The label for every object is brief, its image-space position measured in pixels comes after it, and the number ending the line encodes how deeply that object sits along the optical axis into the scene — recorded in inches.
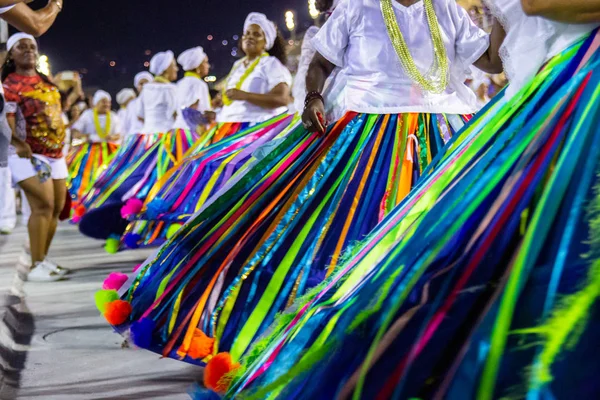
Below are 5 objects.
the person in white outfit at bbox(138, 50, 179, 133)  334.6
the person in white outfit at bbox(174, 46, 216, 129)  317.1
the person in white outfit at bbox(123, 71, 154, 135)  353.1
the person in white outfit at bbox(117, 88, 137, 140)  494.8
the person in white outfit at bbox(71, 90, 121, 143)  418.0
